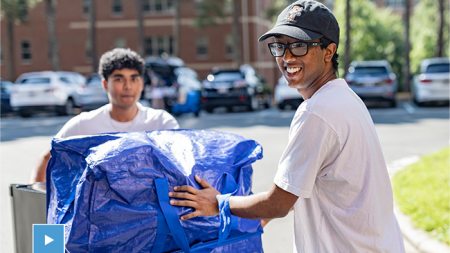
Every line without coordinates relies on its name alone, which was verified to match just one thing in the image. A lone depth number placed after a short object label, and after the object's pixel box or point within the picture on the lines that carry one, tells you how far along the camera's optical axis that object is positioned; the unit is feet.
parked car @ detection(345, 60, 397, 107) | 87.25
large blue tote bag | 9.05
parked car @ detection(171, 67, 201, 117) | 82.74
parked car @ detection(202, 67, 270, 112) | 89.25
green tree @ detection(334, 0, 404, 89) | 156.46
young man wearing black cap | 8.21
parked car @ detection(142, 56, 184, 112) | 79.87
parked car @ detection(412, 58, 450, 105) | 86.63
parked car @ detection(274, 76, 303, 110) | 89.51
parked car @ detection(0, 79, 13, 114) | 99.79
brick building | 182.80
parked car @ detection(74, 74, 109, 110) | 91.50
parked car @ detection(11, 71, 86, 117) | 94.38
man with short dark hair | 15.35
